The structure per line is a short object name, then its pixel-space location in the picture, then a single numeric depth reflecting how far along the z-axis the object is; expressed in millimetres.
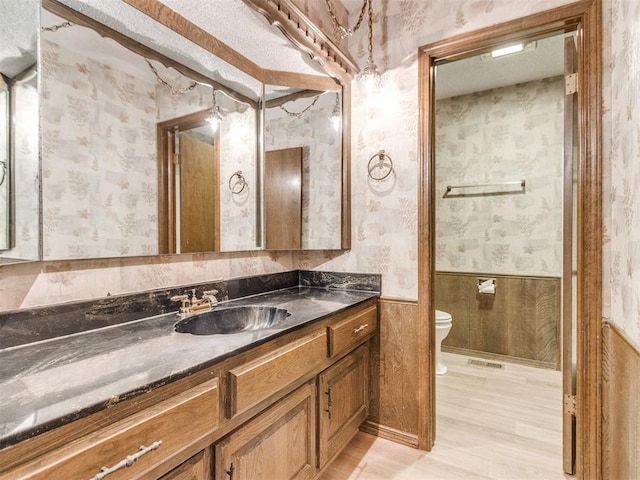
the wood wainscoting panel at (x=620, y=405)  1087
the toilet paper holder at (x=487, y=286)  3240
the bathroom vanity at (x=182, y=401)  666
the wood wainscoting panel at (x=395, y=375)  1944
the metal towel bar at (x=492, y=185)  3141
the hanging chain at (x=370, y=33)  1956
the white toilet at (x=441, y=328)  2789
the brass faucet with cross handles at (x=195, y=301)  1482
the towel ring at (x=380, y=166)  2014
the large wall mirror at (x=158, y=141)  1173
